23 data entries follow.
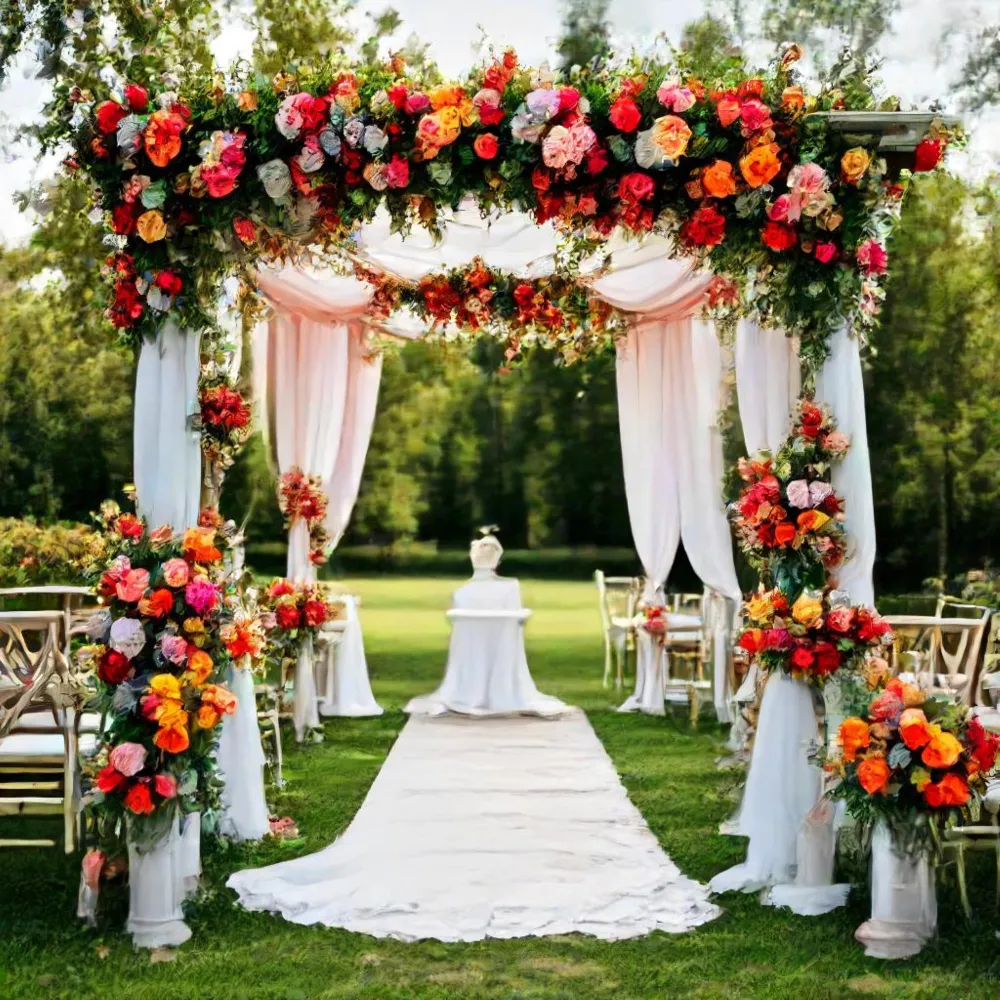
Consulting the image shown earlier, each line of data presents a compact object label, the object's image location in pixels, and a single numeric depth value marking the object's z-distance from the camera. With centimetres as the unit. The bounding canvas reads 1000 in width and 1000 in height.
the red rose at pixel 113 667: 476
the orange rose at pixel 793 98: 477
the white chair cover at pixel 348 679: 1027
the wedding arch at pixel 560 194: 477
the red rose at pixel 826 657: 505
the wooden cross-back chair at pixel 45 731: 519
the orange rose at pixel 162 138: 474
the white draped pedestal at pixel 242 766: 593
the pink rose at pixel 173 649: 468
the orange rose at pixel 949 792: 432
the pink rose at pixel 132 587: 473
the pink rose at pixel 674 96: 472
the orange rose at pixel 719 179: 479
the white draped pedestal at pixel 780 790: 529
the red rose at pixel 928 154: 479
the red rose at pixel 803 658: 504
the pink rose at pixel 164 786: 463
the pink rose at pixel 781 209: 480
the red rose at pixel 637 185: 483
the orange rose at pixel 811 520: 502
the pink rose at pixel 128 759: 460
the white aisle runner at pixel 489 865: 486
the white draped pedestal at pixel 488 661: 1020
